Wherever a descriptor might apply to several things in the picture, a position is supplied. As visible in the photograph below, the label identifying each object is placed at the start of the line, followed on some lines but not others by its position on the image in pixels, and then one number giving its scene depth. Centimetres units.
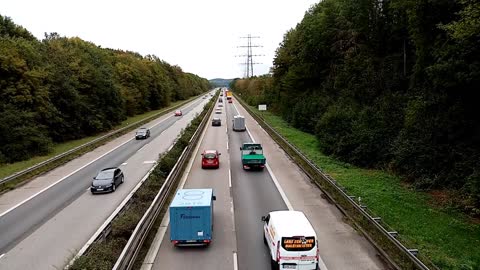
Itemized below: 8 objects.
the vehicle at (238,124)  5959
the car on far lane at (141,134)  5527
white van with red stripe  1440
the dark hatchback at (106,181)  2775
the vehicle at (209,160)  3334
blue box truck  1719
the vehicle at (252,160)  3244
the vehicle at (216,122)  6688
